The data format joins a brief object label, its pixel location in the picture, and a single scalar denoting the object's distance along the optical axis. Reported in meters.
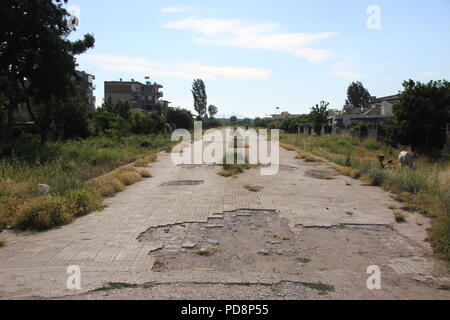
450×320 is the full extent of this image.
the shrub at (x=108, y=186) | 10.60
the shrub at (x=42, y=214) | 7.19
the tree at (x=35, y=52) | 19.48
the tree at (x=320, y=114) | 58.34
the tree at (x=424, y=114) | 25.72
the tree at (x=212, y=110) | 135.98
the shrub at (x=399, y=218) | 7.88
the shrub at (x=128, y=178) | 12.79
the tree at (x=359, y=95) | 106.12
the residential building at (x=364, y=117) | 38.24
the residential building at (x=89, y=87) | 78.36
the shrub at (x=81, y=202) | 8.19
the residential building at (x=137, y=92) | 92.44
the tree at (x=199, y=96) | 103.69
